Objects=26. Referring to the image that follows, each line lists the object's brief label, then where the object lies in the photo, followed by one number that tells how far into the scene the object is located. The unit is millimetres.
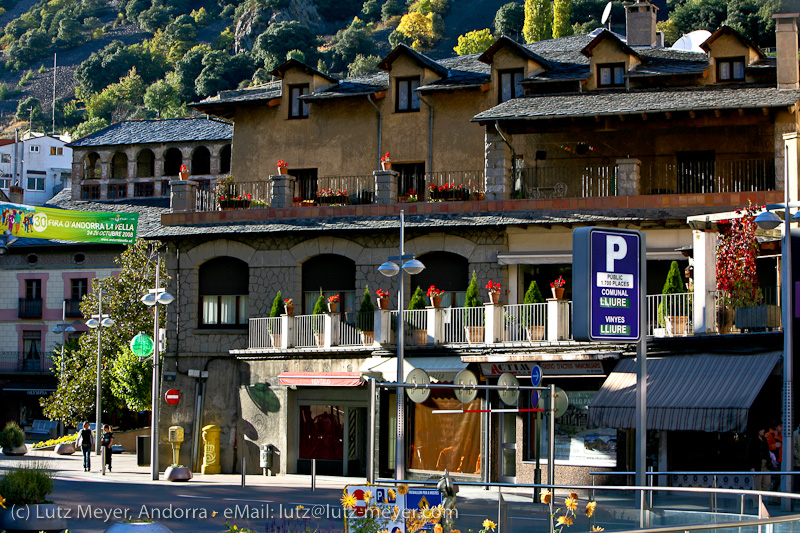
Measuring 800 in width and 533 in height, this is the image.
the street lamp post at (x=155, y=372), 32500
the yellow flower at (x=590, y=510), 14391
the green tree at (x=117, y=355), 48938
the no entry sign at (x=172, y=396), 36312
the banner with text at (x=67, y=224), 37750
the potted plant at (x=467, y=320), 31281
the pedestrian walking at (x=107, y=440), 37750
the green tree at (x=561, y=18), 111375
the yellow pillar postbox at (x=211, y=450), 35781
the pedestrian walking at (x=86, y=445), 38375
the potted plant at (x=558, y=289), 29594
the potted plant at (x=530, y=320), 30047
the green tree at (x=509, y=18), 129625
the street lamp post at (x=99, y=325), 41719
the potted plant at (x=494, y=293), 30891
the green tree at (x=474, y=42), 119625
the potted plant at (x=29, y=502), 19797
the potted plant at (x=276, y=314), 35031
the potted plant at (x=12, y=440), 44188
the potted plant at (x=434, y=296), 32000
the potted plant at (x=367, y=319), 33406
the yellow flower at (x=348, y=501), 14211
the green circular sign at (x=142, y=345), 36094
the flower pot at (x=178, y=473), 32750
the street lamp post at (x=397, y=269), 26453
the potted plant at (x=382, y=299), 32594
